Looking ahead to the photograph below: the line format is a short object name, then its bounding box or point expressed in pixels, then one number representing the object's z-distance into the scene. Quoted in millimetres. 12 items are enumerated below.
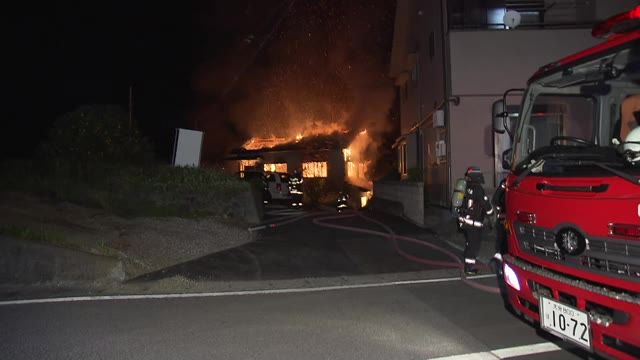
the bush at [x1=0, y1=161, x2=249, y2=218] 11625
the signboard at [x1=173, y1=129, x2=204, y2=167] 14203
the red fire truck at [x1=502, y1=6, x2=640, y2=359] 3375
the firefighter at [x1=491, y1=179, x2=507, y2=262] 5082
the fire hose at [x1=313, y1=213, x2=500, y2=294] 7102
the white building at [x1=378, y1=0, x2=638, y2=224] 12109
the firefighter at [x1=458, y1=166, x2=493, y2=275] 7496
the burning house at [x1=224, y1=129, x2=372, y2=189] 30969
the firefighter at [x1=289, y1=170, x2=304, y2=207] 21331
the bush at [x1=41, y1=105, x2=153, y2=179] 12094
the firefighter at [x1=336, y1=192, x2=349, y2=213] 19284
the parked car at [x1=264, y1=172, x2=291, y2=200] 21391
